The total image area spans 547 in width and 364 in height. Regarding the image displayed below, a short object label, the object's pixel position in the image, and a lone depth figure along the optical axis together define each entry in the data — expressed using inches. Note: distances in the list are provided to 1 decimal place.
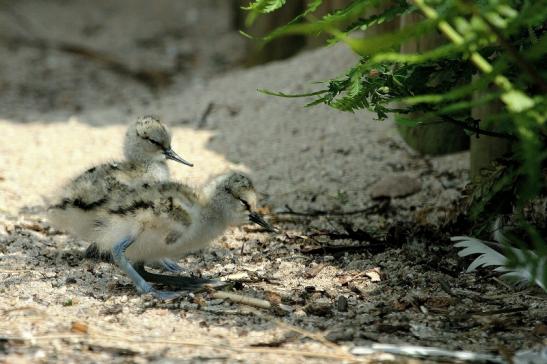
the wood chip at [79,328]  279.4
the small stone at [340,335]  279.0
